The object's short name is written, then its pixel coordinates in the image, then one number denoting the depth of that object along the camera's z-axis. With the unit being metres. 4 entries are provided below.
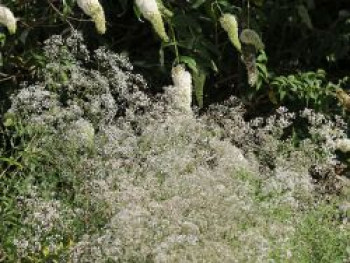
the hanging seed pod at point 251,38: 4.51
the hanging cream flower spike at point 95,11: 3.98
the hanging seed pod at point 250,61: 4.66
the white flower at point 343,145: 4.26
